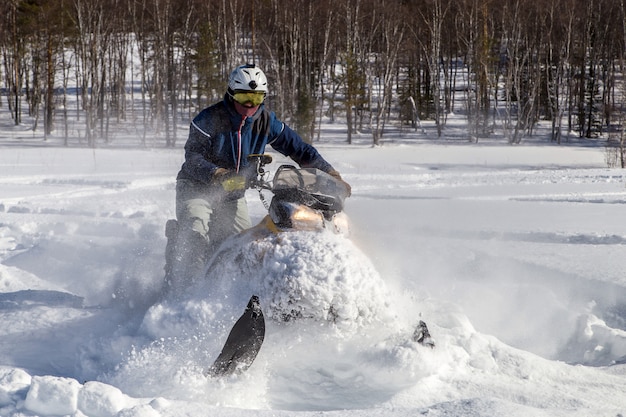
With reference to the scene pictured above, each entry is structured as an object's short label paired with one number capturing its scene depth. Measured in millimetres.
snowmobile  7215
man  9914
